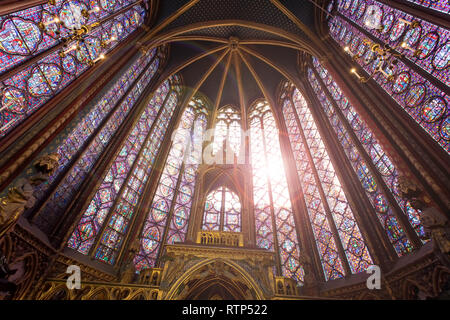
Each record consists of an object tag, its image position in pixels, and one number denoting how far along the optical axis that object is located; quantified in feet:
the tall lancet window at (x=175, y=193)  27.20
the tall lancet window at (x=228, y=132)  41.63
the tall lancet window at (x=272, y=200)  27.14
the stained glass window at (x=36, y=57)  15.66
